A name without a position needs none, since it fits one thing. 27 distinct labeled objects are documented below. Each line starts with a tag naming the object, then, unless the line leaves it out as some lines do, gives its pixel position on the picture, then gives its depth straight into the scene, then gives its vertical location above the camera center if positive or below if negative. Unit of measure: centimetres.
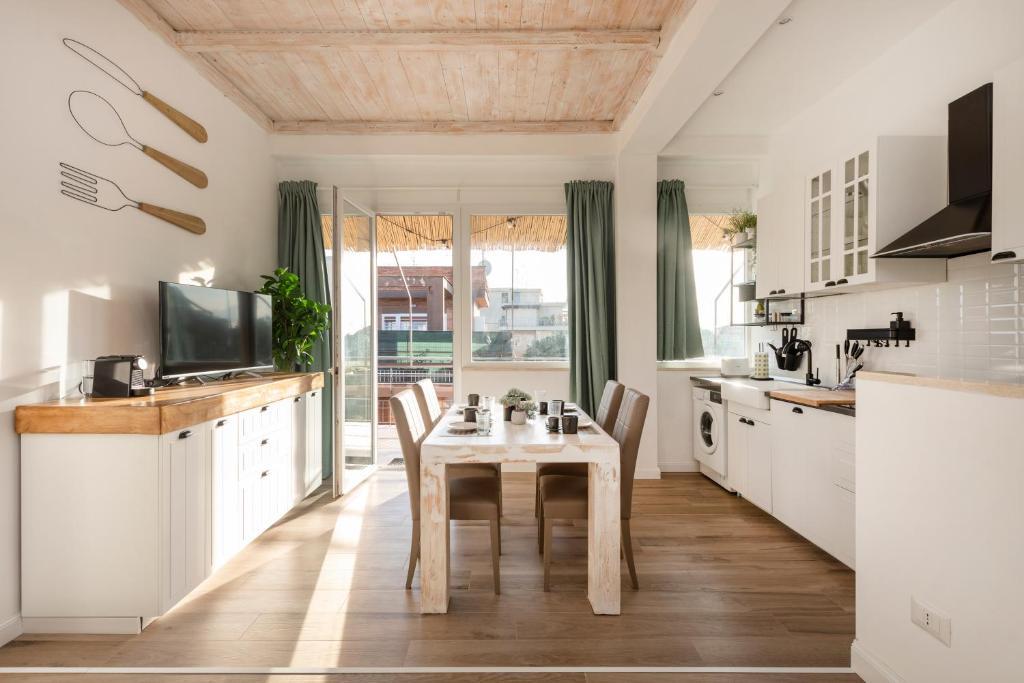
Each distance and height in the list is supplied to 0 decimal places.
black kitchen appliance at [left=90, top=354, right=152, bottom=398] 243 -17
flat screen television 289 +6
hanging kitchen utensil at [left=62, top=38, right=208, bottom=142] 250 +137
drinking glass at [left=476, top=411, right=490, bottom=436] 260 -41
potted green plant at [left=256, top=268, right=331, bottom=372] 400 +16
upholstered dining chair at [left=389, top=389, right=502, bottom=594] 252 -77
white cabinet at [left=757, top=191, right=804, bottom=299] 361 +68
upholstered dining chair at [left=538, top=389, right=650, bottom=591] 254 -75
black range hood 223 +66
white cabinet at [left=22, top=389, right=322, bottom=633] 217 -79
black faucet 379 -17
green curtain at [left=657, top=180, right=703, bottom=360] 465 +52
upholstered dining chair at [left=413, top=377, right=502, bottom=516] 303 -50
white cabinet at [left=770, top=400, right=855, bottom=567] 274 -77
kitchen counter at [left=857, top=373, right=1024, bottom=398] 136 -13
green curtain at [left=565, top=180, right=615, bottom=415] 461 +46
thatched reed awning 480 +100
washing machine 409 -77
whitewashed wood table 234 -70
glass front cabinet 276 +75
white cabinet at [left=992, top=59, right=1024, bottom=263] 199 +69
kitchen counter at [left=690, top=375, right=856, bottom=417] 286 -32
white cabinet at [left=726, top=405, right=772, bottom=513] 348 -80
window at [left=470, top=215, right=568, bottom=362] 488 +31
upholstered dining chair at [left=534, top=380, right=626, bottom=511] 307 -49
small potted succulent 304 -35
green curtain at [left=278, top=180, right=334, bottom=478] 458 +84
